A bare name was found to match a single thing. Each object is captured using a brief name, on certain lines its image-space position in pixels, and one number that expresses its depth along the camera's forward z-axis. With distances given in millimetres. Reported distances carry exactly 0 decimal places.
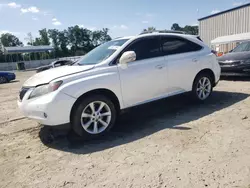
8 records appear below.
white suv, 3715
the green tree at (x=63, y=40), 88288
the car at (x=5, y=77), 18109
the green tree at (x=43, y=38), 89812
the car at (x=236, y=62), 8016
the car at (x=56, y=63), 16634
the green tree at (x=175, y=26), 95125
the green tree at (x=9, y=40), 95794
